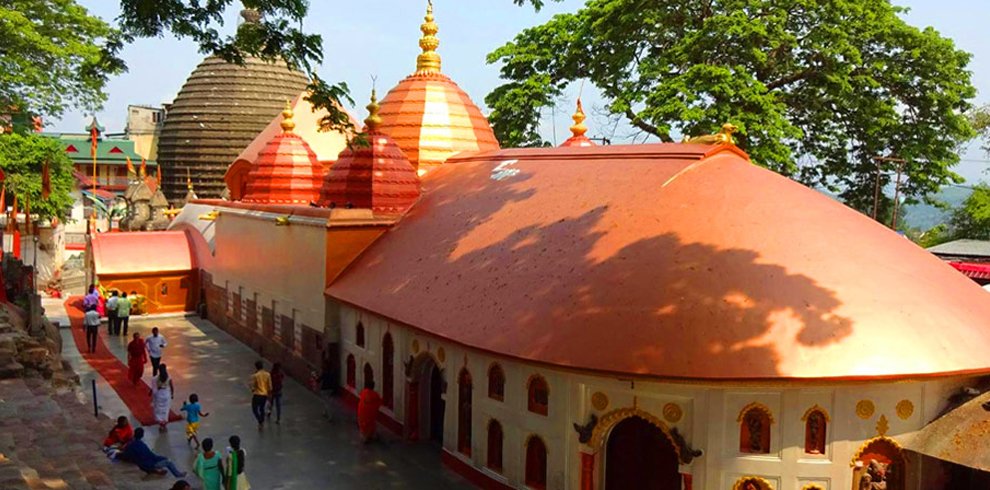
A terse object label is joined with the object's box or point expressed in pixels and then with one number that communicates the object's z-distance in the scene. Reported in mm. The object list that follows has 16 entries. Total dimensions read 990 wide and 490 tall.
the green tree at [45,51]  20203
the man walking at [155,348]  17297
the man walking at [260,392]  14766
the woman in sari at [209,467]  10703
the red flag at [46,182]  27798
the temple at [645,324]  9891
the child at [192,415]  13586
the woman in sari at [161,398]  14406
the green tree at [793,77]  24969
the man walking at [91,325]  20359
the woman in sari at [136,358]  17078
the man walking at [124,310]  23016
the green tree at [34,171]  34750
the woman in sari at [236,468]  10688
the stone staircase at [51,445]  7728
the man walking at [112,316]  23203
